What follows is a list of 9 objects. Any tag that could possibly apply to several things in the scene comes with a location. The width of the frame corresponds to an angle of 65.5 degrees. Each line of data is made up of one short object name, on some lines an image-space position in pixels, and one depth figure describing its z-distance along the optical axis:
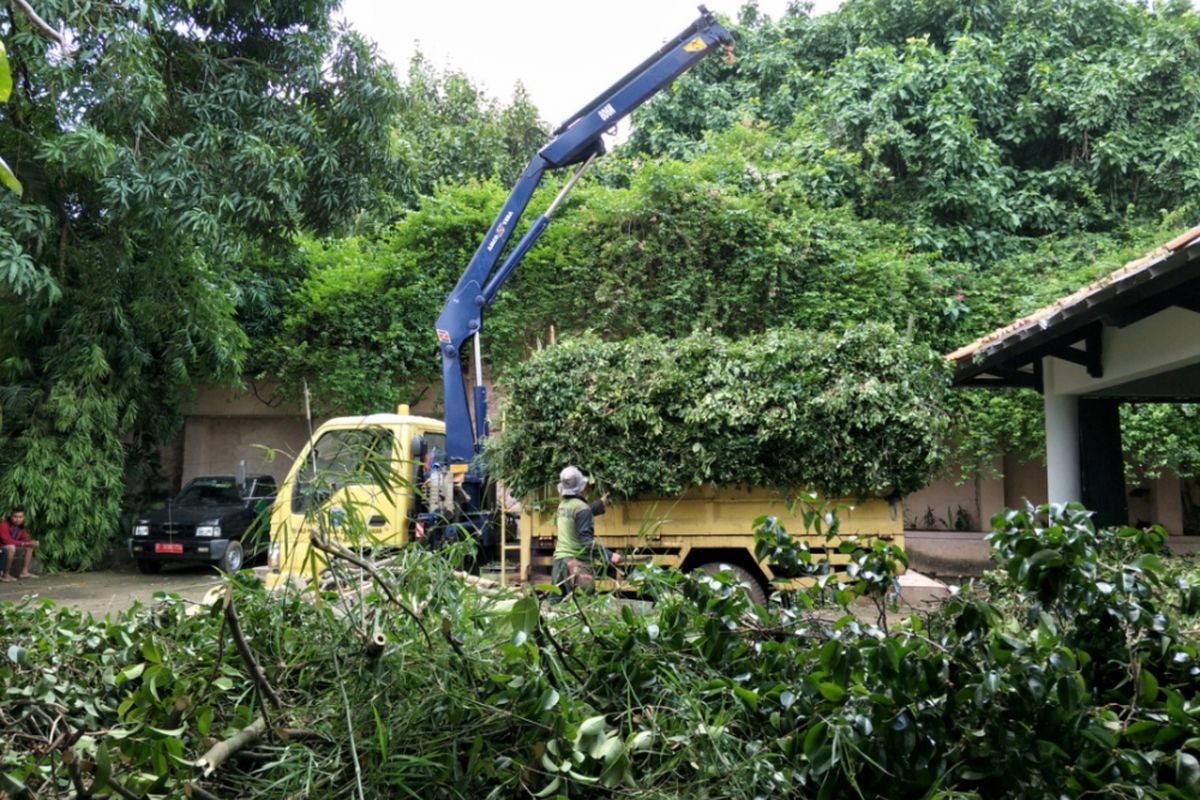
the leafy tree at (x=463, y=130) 20.69
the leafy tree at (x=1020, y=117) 15.83
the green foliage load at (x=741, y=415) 7.74
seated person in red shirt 12.79
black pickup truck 13.83
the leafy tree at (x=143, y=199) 9.83
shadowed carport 6.07
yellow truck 8.07
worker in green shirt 7.01
